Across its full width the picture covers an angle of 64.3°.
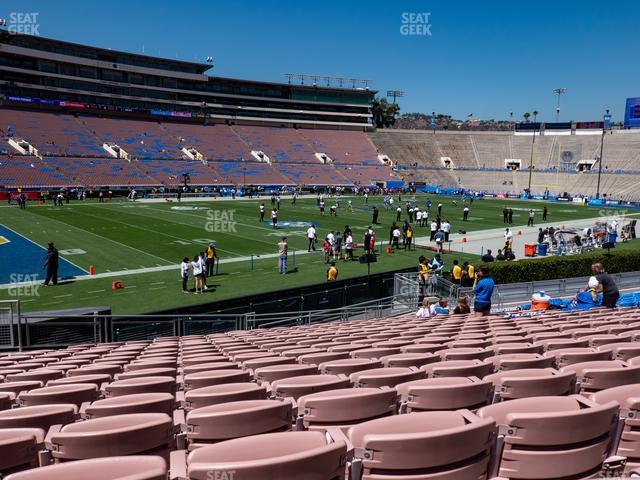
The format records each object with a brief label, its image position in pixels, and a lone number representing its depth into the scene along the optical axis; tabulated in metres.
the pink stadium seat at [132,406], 3.17
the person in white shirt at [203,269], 18.34
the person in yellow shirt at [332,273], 19.05
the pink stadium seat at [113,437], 2.41
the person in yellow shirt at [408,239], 27.44
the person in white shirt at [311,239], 26.11
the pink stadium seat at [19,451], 2.42
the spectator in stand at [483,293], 11.05
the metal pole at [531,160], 77.36
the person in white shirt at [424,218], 37.34
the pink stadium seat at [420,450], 2.09
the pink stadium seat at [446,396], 3.01
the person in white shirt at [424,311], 13.01
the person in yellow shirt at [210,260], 21.03
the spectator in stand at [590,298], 12.27
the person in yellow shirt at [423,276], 16.50
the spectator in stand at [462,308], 12.62
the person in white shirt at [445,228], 28.14
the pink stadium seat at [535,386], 3.24
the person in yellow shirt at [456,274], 17.66
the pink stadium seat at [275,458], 1.86
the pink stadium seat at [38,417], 3.10
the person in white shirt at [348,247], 24.67
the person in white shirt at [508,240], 25.02
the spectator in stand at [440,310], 12.88
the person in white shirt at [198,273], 18.25
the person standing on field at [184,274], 18.64
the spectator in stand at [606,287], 10.65
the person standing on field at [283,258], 21.25
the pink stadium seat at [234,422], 2.64
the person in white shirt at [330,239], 23.84
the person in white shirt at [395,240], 27.23
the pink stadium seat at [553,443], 2.32
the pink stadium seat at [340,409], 2.82
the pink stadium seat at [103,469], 1.90
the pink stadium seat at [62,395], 3.97
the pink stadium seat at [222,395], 3.32
